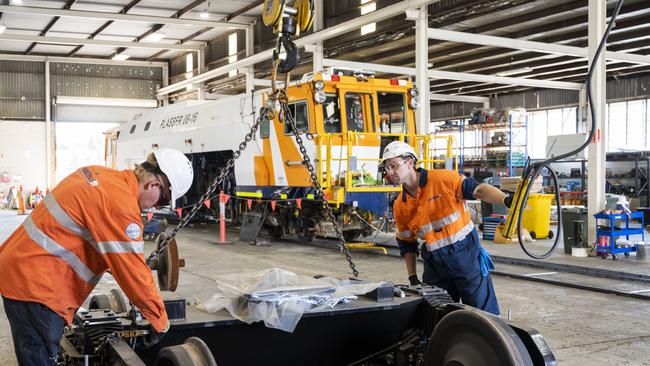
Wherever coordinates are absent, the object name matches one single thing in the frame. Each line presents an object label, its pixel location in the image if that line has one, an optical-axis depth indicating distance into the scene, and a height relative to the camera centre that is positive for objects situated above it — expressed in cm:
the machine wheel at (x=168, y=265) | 418 -65
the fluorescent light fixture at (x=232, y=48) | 2291 +406
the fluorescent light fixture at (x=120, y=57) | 2806 +461
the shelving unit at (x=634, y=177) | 1970 -44
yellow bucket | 1330 -99
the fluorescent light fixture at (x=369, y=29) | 1706 +352
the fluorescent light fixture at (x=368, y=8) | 1598 +380
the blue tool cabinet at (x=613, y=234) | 1034 -110
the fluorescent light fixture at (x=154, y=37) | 2355 +463
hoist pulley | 464 +101
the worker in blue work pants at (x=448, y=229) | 409 -40
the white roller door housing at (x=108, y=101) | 2867 +278
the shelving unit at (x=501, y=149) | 2053 +48
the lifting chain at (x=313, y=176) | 438 -8
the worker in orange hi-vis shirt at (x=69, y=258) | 278 -40
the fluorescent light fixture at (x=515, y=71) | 2328 +335
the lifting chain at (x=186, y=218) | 379 -31
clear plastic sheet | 330 -71
